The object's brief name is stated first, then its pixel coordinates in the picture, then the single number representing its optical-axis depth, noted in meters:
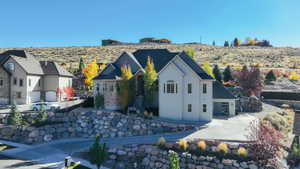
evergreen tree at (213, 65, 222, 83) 49.71
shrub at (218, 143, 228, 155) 17.87
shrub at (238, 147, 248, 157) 17.34
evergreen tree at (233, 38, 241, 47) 152.88
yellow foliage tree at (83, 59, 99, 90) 51.35
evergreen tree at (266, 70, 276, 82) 57.38
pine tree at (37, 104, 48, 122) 26.75
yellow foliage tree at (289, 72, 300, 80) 59.28
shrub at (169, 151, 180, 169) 12.59
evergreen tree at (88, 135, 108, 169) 16.91
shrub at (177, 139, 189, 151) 19.16
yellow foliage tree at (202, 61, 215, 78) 40.23
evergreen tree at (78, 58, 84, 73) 60.47
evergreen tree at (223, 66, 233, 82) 54.59
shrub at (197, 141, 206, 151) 18.60
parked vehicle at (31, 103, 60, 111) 30.62
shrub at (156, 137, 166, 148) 19.85
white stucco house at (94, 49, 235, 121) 27.39
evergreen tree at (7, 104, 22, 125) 26.25
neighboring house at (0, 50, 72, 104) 38.75
